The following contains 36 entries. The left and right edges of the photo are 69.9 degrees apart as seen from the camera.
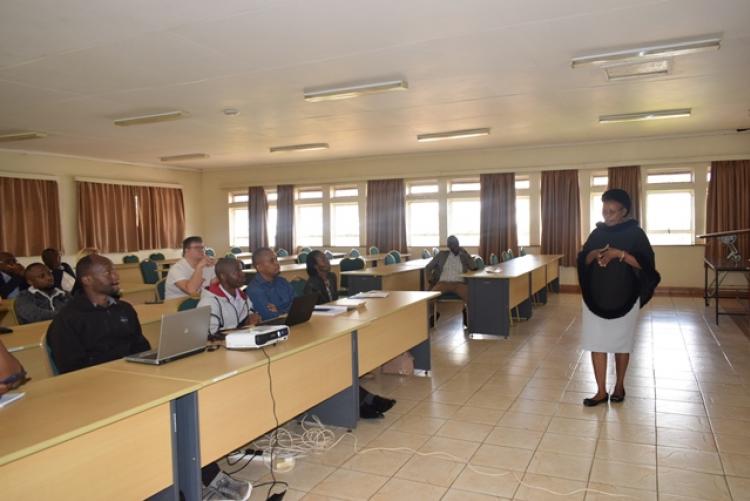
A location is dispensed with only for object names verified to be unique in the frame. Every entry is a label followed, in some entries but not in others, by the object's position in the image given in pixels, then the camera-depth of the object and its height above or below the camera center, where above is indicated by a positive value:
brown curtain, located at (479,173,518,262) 10.53 +0.05
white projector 2.75 -0.60
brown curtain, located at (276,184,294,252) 12.47 +0.11
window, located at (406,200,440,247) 11.55 -0.10
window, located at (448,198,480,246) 11.16 -0.05
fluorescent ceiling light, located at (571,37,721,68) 4.29 +1.34
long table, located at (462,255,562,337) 6.12 -0.94
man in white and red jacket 3.41 -0.47
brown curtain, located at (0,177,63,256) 9.16 +0.21
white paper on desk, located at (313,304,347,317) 3.82 -0.65
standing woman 3.66 -0.44
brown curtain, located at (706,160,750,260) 9.00 +0.14
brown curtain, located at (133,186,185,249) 11.62 +0.17
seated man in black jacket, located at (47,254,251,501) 2.61 -0.52
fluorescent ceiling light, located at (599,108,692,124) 7.18 +1.33
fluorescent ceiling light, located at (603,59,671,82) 4.97 +1.38
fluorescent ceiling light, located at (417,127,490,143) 8.32 +1.32
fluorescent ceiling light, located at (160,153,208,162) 10.28 +1.32
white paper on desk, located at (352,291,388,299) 4.64 -0.66
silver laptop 2.45 -0.53
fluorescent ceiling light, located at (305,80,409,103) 5.38 +1.34
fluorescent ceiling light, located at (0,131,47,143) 7.71 +1.34
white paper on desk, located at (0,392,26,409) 1.89 -0.61
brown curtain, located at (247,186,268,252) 12.77 +0.15
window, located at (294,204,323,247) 12.62 -0.09
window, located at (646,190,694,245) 9.75 -0.08
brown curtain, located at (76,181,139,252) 10.44 +0.18
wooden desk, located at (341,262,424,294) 6.61 -0.76
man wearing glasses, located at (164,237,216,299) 4.66 -0.43
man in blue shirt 3.82 -0.47
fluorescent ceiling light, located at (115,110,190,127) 6.59 +1.35
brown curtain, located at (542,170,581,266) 10.06 +0.02
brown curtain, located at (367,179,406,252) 11.45 +0.10
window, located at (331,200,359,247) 12.20 -0.08
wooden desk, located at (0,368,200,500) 1.61 -0.70
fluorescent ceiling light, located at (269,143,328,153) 9.43 +1.32
